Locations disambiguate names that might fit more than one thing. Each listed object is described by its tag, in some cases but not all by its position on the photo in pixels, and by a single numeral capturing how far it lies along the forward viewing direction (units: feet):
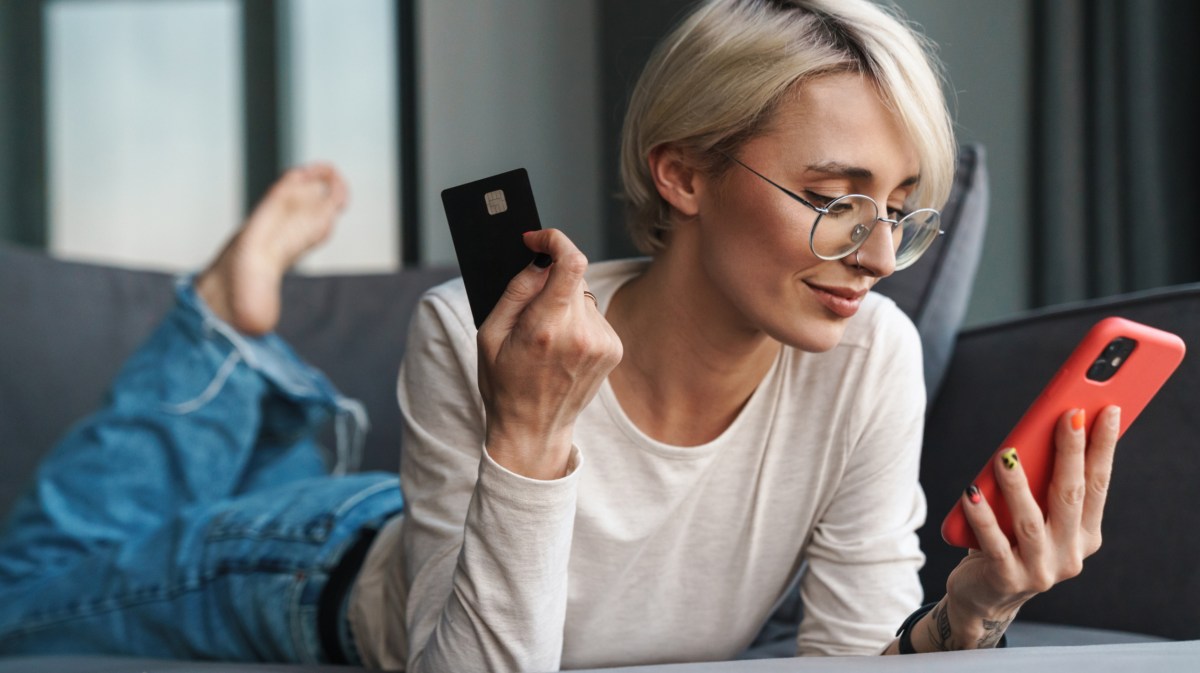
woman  2.61
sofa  3.49
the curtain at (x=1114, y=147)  6.34
